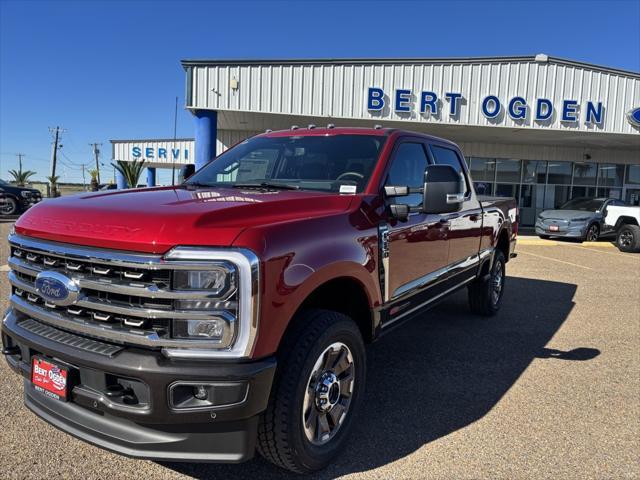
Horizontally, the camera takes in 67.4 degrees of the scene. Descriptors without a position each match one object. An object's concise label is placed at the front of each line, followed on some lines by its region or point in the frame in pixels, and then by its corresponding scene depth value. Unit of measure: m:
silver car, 15.82
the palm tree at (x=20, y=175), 40.70
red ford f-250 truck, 2.04
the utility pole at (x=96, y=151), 73.81
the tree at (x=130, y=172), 22.37
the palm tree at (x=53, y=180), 41.84
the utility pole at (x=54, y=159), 44.96
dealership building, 14.18
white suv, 13.80
